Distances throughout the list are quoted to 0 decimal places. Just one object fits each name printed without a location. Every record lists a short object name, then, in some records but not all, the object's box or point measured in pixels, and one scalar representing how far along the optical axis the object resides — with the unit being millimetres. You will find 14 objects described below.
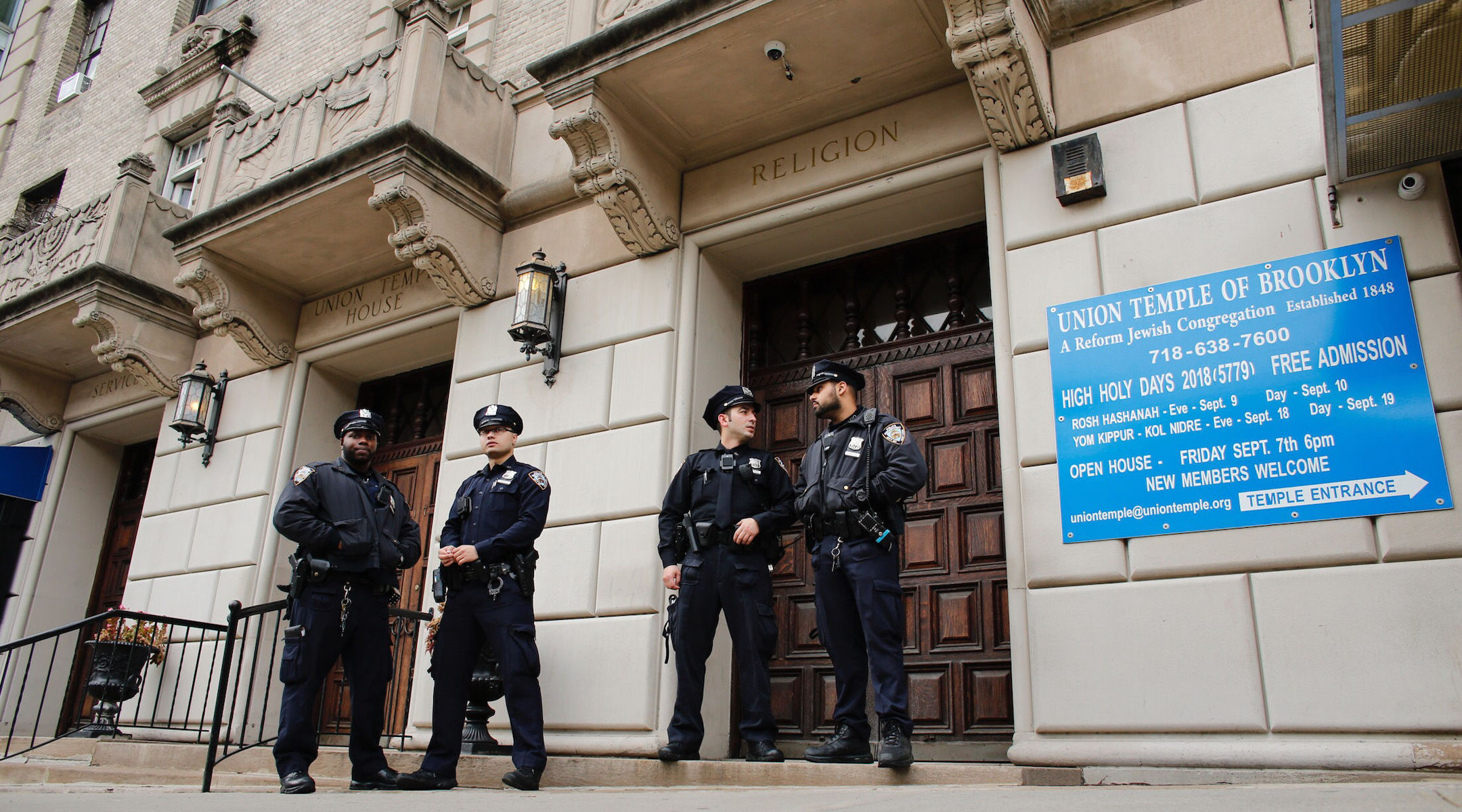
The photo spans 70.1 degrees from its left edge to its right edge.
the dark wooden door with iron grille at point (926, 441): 6309
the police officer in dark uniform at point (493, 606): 5391
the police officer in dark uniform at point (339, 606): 5234
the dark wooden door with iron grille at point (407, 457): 8828
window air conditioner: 15719
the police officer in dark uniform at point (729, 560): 5504
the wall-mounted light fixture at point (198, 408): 10164
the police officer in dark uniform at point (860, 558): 5055
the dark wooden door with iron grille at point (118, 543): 11680
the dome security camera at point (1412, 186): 5062
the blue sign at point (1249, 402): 4844
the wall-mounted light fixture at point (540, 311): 7773
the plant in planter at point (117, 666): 8797
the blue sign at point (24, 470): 12086
